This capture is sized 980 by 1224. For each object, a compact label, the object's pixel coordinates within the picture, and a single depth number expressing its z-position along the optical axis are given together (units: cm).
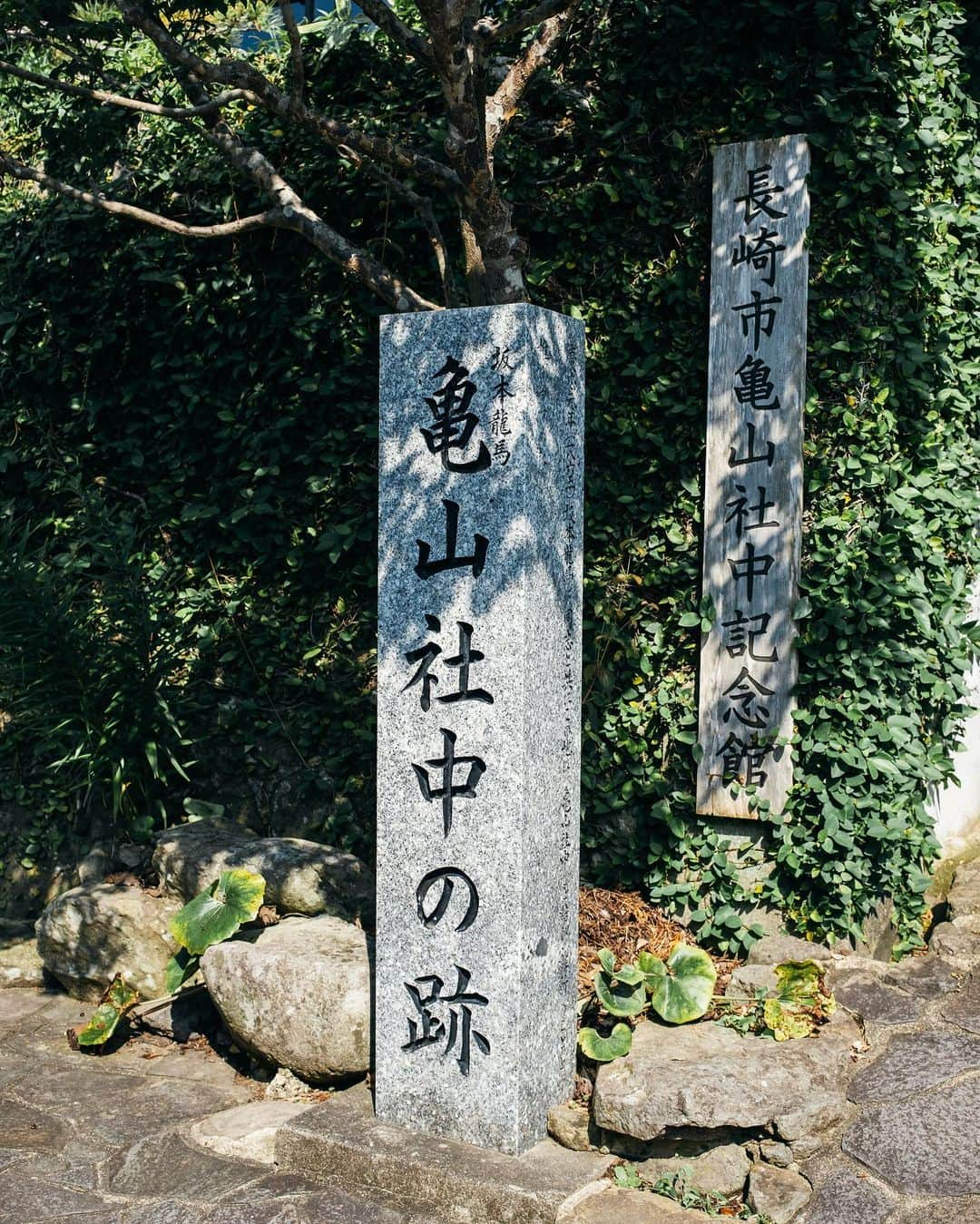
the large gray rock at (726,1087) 360
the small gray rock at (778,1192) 344
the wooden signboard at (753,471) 482
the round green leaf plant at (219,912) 451
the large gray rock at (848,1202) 340
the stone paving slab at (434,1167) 343
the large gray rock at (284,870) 490
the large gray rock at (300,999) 413
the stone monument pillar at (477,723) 366
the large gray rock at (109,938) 498
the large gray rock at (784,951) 471
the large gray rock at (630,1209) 341
